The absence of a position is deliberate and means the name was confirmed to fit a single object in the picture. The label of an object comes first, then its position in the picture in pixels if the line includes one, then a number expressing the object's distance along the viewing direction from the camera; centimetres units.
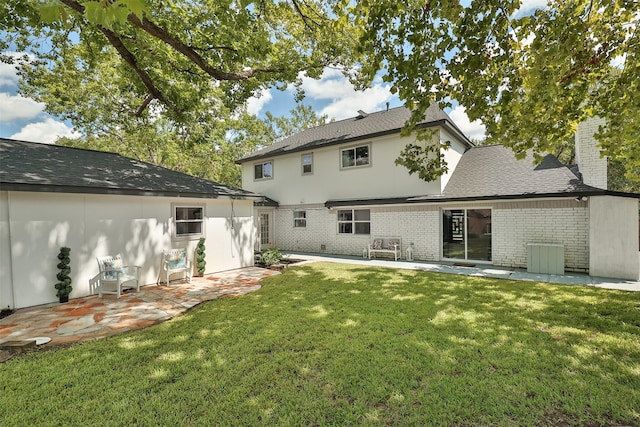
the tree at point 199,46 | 746
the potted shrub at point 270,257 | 1159
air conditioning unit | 936
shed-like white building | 632
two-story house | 910
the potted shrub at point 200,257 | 946
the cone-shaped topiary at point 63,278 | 671
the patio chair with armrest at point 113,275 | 716
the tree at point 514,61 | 409
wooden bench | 1288
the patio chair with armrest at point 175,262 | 841
